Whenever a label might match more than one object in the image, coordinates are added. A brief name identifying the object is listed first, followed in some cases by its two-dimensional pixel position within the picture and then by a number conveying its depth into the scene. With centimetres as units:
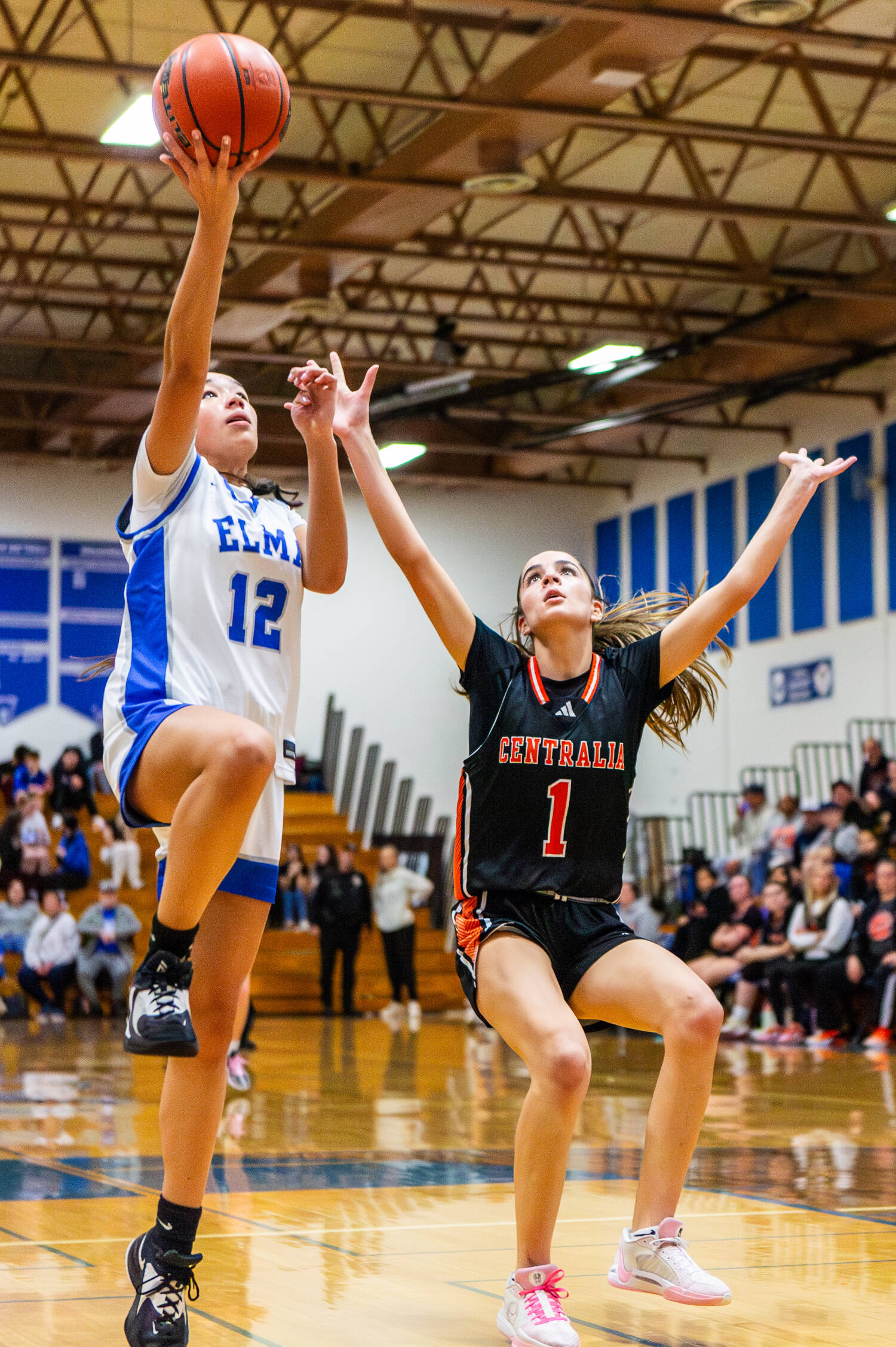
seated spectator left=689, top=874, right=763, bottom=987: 1464
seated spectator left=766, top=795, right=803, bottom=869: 1633
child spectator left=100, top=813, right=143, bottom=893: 1925
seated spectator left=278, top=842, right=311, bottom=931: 1966
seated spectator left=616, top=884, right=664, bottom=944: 1750
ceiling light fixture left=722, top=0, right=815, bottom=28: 1062
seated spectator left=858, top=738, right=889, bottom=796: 1617
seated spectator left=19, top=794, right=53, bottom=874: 1811
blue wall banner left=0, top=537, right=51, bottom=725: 2239
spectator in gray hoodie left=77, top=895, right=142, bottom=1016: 1692
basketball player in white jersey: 306
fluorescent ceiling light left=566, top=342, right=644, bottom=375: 1869
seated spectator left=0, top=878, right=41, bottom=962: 1744
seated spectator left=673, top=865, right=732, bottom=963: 1535
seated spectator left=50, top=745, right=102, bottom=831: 1997
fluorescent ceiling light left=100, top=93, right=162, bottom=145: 1298
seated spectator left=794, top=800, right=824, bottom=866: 1611
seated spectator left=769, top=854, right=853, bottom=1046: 1355
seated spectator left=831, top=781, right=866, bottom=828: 1578
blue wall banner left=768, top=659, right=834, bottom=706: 2033
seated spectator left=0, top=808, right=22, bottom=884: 1812
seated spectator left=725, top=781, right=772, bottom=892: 1836
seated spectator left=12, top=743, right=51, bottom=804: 2000
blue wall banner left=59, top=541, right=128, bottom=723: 2266
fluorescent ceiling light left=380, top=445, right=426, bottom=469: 2078
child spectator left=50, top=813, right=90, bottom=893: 1845
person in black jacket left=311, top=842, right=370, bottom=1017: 1791
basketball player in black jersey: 350
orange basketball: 330
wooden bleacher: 1881
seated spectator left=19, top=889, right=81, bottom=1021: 1680
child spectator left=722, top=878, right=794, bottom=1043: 1428
